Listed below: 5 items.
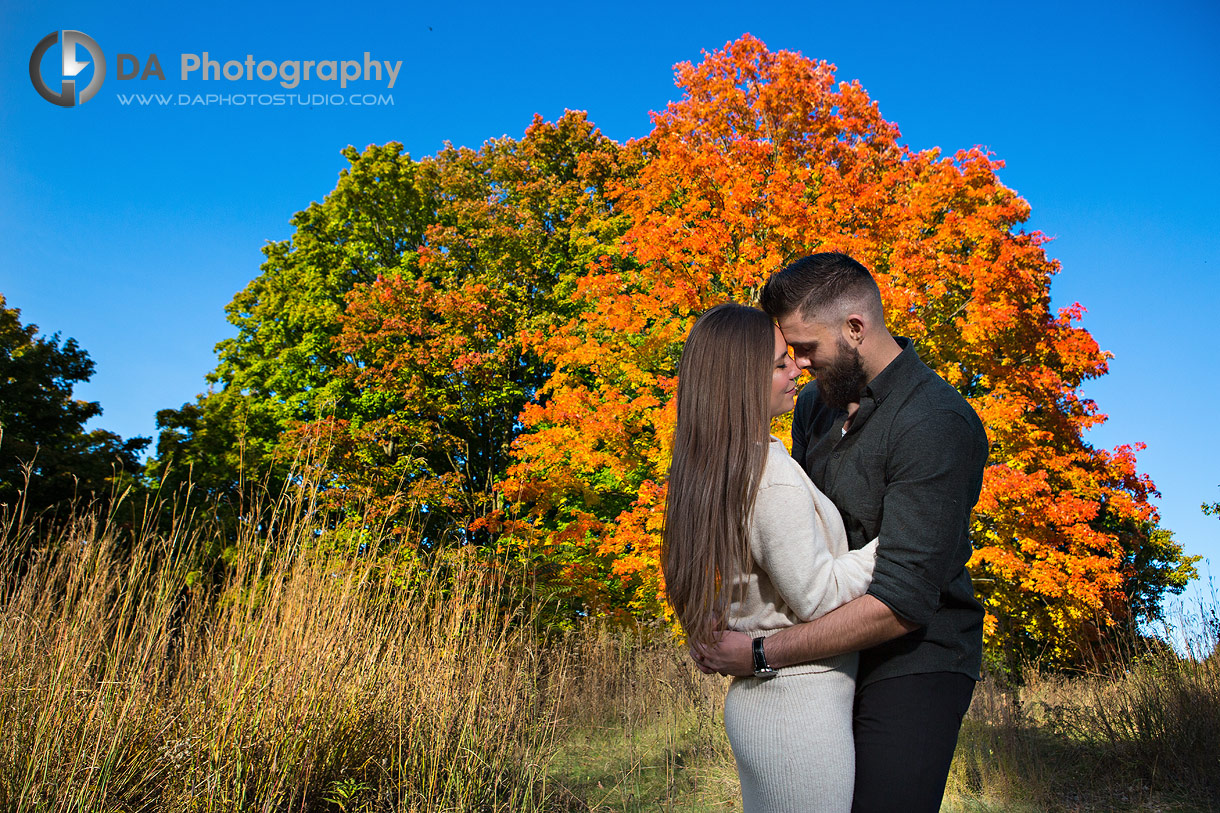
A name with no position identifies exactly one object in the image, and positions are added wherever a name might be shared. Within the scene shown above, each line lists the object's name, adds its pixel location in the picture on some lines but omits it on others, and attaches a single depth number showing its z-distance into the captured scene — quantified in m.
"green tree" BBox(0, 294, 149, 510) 15.04
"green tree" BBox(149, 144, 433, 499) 16.55
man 1.69
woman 1.70
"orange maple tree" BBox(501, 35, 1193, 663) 10.37
